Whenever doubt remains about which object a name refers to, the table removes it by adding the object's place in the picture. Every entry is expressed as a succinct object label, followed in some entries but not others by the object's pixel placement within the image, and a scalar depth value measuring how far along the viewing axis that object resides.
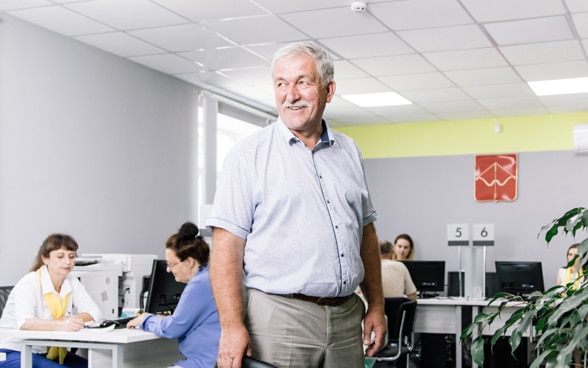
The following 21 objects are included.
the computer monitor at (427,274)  9.09
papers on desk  4.56
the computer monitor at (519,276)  8.99
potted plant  1.55
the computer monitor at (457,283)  9.56
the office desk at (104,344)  4.39
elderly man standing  2.16
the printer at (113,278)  5.99
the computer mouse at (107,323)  4.66
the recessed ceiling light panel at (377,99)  9.41
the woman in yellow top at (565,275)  8.35
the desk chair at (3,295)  5.76
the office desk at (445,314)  8.14
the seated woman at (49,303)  4.88
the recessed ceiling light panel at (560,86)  8.57
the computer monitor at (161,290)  5.25
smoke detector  5.94
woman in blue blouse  4.13
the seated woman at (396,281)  7.67
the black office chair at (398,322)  6.68
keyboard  4.67
